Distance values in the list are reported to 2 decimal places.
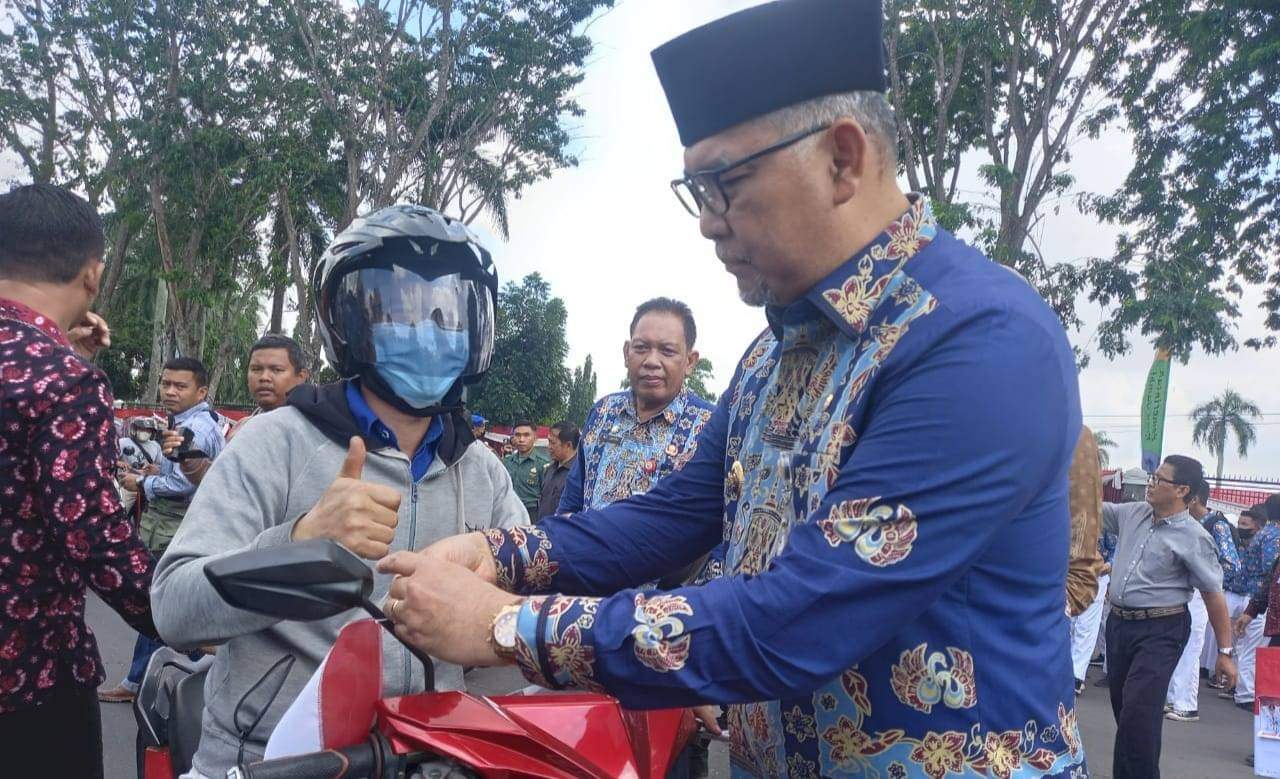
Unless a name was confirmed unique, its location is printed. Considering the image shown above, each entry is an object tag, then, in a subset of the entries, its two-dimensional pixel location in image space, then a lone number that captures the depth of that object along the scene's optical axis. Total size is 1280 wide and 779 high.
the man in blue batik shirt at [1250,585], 9.95
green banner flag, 13.43
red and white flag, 1.30
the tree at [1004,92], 12.15
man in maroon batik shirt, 2.22
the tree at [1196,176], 12.34
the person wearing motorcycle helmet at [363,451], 1.76
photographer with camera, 5.91
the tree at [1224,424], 42.34
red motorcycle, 1.23
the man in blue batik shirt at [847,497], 1.29
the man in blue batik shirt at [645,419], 4.67
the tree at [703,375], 48.22
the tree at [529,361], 30.80
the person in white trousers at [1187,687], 8.63
